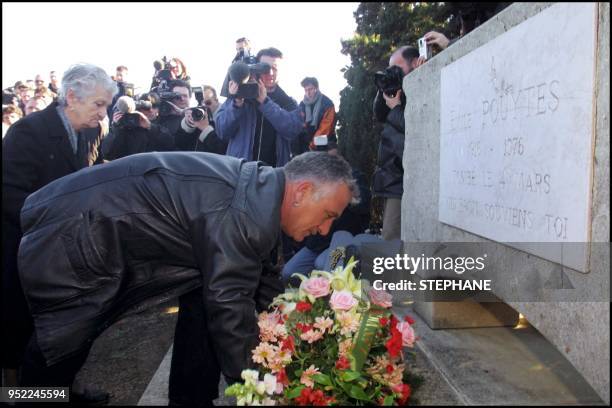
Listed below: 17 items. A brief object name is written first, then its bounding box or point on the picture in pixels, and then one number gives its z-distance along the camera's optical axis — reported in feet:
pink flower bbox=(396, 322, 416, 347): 6.77
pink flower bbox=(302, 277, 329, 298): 6.86
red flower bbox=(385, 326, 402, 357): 6.27
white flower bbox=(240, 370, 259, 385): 5.95
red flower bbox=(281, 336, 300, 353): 6.50
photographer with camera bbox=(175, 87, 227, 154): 15.67
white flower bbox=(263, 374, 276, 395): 6.00
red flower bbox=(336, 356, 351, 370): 6.31
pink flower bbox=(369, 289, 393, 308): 7.21
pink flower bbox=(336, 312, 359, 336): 6.59
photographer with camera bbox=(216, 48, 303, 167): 14.20
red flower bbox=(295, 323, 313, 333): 6.63
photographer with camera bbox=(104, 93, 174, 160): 15.43
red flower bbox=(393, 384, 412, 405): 6.47
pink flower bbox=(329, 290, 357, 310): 6.61
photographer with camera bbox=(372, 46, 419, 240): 14.03
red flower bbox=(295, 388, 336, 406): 6.08
